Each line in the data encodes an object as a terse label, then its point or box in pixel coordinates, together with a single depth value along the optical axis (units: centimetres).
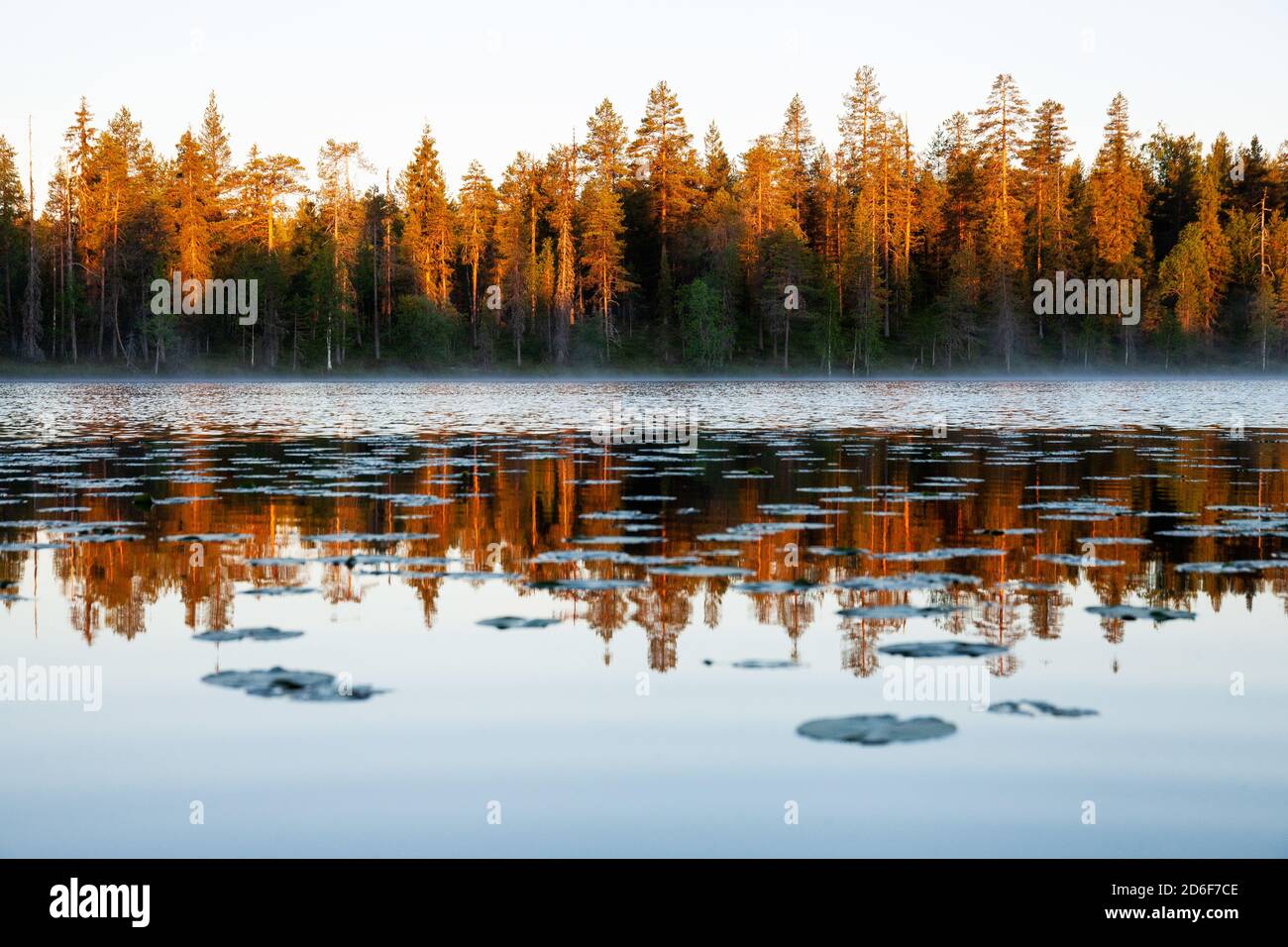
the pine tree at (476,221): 10806
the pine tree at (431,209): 10681
